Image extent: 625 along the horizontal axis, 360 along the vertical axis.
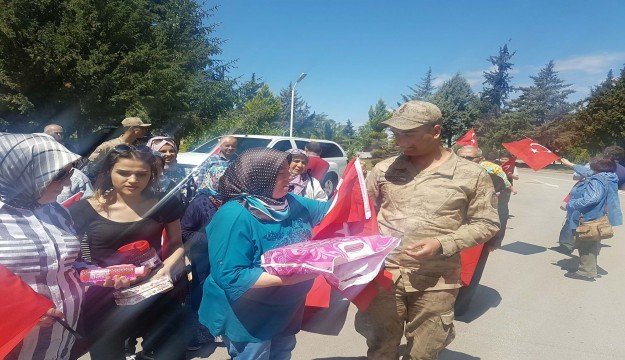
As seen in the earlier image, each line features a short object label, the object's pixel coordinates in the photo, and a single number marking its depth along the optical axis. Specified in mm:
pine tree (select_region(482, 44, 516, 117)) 49344
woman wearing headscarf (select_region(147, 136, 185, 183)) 4652
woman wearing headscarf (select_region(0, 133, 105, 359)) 1860
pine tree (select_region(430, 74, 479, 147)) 42406
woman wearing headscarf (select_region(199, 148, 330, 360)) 1998
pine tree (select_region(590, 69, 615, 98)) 45478
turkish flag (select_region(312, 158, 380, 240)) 2443
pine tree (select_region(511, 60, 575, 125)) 49562
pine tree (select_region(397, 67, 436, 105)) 61947
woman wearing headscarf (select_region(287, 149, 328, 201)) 4797
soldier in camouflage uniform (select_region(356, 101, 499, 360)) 2400
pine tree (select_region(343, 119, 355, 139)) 85950
